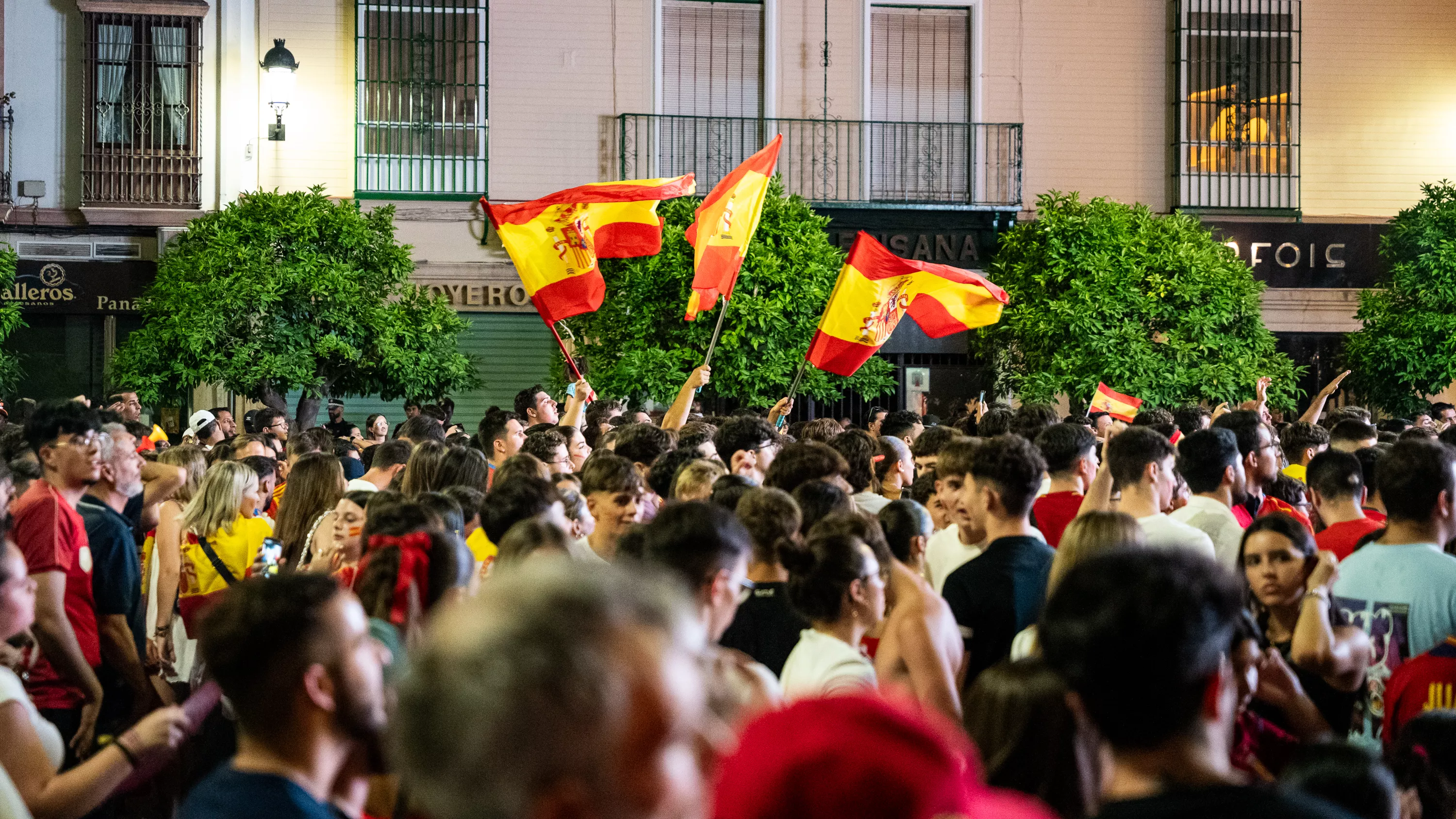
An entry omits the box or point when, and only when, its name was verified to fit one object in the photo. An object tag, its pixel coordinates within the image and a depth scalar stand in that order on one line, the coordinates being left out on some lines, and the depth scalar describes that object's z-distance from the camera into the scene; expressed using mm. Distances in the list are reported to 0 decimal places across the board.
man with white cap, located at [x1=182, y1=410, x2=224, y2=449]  12891
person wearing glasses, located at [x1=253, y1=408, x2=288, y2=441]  13039
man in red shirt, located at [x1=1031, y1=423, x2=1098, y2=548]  6316
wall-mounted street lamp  16656
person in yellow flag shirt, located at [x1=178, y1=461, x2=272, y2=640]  6316
